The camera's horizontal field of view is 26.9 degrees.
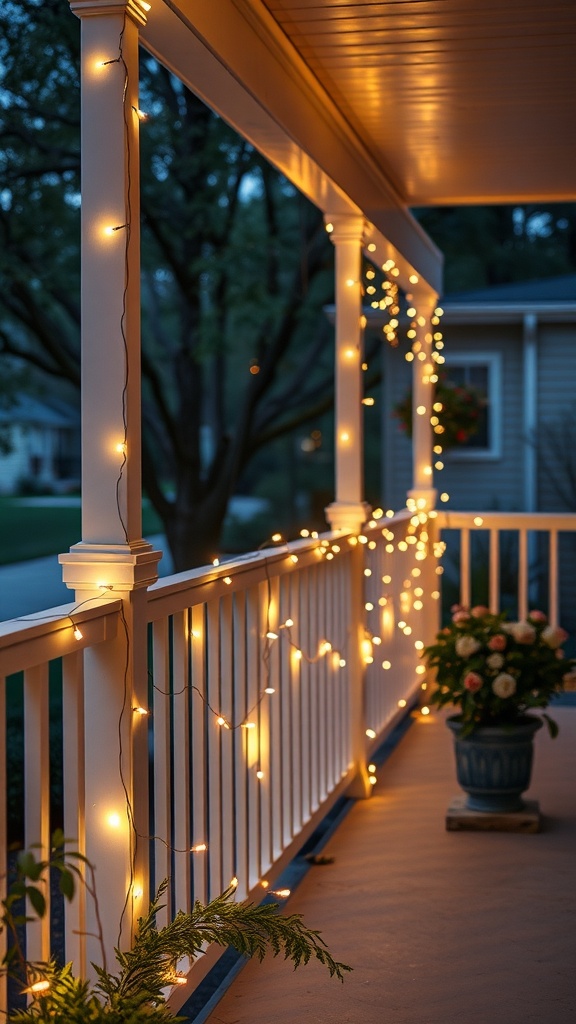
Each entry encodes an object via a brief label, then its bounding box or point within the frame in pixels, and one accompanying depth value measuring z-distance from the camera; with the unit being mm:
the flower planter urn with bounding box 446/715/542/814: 4535
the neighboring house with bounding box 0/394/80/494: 28656
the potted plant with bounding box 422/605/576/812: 4523
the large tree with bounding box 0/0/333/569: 8648
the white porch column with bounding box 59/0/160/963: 2354
